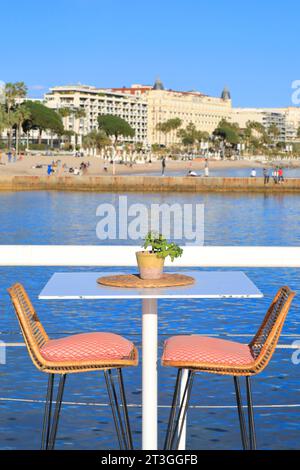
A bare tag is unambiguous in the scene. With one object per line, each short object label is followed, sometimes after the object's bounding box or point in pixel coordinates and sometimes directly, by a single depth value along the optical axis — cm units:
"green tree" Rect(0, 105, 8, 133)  10904
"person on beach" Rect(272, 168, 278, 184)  7212
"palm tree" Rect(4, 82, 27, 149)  12012
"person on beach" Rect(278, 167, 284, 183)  7200
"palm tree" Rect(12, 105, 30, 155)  12381
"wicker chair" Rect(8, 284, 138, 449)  434
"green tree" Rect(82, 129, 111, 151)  15900
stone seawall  6981
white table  416
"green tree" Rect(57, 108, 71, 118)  16400
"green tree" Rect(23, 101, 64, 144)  14277
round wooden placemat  439
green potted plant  453
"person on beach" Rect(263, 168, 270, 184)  7156
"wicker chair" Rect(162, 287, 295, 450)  431
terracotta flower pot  453
